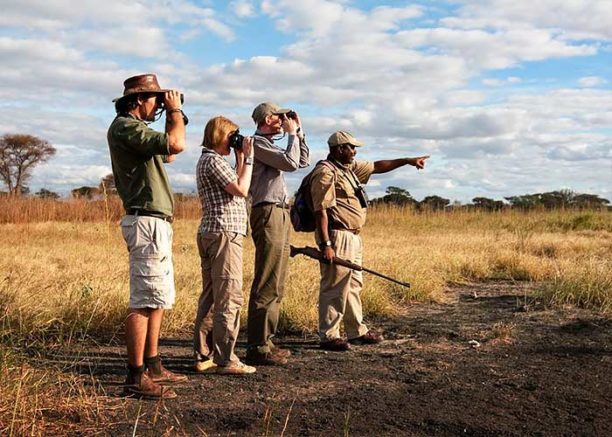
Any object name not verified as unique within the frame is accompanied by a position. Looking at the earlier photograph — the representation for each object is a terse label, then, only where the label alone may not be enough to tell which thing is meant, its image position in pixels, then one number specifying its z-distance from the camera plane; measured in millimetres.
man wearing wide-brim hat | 4184
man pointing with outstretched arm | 5738
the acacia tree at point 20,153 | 31969
